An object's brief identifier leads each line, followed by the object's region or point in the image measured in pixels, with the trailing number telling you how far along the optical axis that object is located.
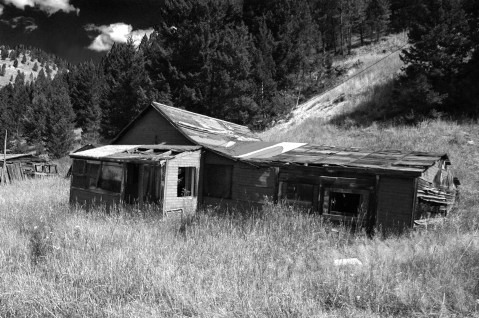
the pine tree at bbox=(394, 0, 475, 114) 21.14
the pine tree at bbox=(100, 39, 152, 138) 29.48
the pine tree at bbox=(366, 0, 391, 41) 48.81
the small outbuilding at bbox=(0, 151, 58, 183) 28.12
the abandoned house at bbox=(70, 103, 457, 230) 10.09
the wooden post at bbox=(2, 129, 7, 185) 25.31
